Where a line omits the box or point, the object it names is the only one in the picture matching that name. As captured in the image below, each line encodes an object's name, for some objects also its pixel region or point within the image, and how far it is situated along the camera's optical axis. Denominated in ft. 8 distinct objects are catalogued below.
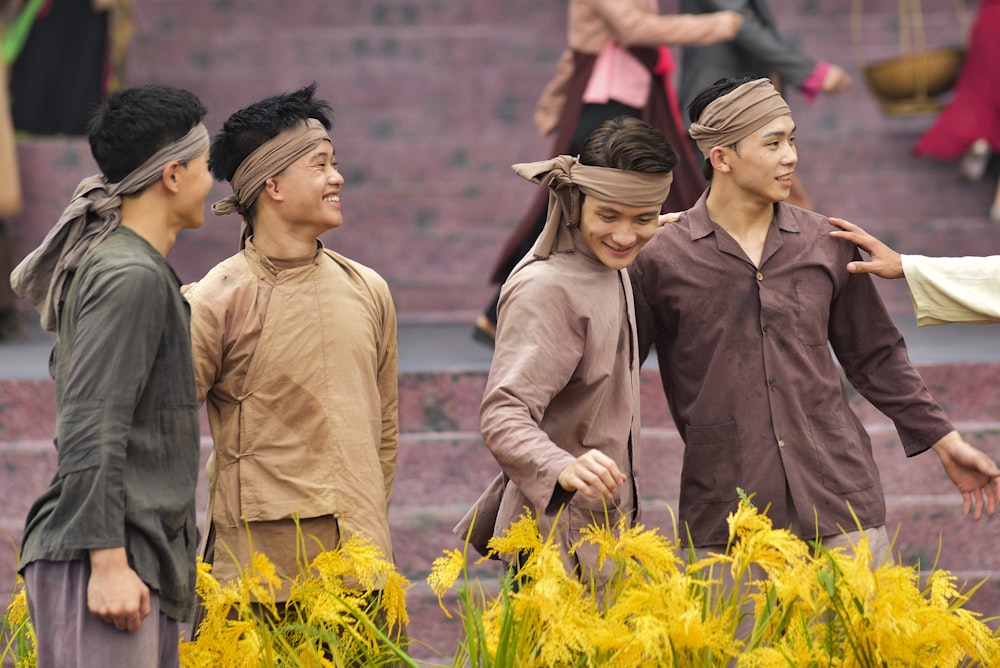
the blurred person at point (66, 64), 56.85
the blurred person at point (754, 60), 40.34
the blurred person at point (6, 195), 48.75
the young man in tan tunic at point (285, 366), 24.67
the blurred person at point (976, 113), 55.77
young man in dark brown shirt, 26.02
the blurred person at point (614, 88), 40.45
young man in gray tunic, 20.17
